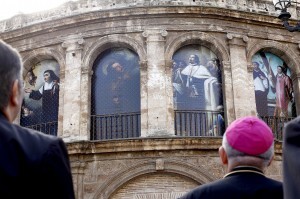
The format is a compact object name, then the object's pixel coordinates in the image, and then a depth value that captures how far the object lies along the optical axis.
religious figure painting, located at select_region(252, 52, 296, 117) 15.47
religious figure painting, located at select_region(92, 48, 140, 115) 14.76
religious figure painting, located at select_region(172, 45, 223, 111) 14.72
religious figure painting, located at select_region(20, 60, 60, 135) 15.38
